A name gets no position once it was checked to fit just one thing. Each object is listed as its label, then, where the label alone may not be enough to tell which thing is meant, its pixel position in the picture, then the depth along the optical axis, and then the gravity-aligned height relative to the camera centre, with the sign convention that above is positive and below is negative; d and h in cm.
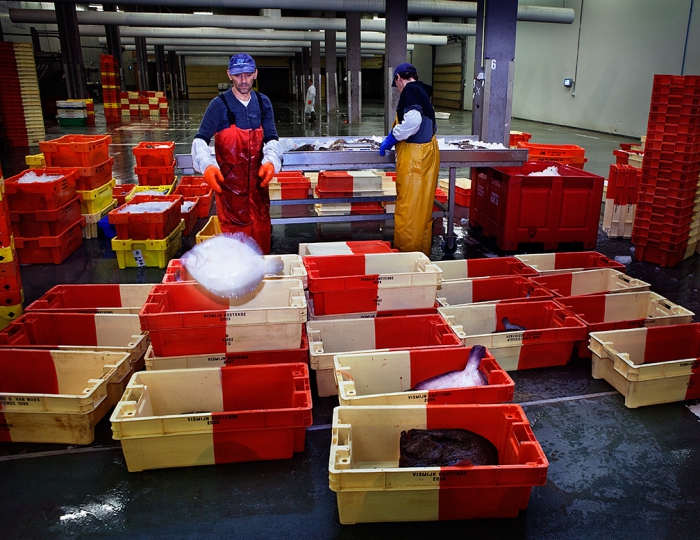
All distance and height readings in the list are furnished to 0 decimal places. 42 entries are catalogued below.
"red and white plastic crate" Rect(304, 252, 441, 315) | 380 -125
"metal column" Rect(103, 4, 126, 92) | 2270 +229
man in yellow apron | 518 -56
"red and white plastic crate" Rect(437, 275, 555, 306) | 434 -143
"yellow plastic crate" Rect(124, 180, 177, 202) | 745 -112
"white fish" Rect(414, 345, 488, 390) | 301 -145
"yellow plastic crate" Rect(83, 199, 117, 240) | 691 -144
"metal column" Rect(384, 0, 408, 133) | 795 +85
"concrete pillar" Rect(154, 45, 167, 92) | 3275 +193
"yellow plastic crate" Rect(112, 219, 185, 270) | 576 -148
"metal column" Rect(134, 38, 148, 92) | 2862 +185
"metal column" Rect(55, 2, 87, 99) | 1828 +169
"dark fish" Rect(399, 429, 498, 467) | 256 -155
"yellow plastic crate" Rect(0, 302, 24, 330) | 408 -145
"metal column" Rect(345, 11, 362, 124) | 1811 +108
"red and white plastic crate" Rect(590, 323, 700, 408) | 328 -157
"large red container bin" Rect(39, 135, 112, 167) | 675 -58
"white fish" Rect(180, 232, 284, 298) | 384 -119
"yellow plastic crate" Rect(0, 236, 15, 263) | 396 -101
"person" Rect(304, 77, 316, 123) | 1980 -17
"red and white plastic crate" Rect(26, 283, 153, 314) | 413 -136
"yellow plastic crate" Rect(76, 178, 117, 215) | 683 -115
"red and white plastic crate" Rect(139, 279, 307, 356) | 325 -126
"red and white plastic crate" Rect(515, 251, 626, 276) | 481 -138
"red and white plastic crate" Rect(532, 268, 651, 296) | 444 -143
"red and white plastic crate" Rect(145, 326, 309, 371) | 331 -147
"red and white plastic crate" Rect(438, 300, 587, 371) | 368 -151
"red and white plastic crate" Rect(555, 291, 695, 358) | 388 -149
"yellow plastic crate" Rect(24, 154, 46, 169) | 748 -73
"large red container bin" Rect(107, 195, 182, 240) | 568 -119
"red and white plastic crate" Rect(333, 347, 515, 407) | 300 -143
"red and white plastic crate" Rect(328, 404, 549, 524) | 230 -151
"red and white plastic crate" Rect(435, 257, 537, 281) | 468 -136
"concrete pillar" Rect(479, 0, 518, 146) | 650 +32
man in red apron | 413 -36
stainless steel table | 561 -61
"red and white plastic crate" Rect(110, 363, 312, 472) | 269 -151
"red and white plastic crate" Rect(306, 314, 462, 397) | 361 -144
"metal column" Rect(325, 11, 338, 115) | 2059 +99
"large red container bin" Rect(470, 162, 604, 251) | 605 -117
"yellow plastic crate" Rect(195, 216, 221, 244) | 557 -122
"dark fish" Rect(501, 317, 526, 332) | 395 -154
